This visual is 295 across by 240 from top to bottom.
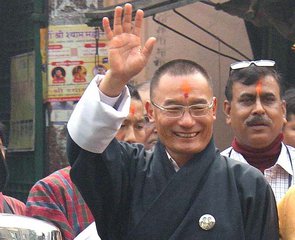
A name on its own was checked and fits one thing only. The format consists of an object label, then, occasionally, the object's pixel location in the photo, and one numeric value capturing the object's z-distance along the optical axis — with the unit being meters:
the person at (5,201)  5.57
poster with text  10.31
